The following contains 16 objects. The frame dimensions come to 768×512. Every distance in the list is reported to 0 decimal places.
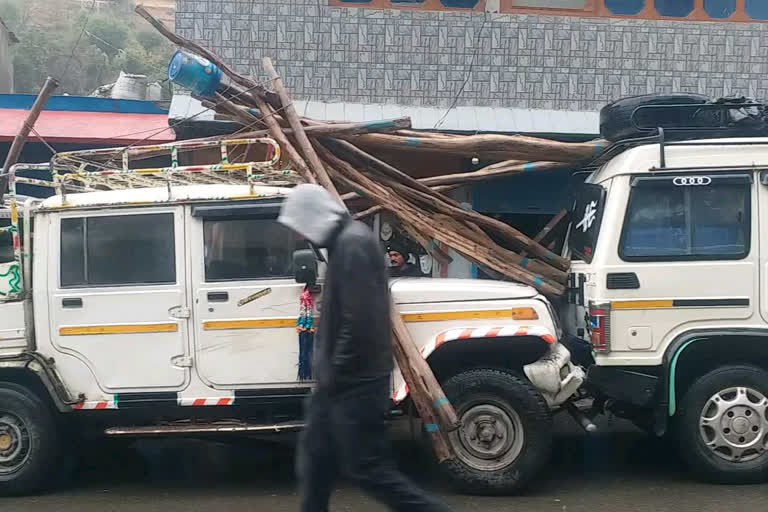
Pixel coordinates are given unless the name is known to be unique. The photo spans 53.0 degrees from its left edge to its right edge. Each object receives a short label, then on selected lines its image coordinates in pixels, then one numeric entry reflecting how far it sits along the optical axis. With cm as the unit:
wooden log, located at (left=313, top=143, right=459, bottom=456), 497
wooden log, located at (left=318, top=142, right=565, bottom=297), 581
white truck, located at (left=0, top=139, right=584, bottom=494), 518
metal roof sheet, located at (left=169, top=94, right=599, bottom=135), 862
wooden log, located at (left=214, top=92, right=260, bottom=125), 602
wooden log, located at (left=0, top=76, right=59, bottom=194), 585
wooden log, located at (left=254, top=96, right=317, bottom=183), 555
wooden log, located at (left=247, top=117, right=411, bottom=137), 593
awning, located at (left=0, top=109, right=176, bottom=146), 952
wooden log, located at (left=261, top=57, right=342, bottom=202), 547
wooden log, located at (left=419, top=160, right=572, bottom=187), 646
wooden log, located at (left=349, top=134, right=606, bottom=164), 621
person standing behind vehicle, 767
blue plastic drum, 584
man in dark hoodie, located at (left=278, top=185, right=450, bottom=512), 342
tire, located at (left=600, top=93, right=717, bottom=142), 561
